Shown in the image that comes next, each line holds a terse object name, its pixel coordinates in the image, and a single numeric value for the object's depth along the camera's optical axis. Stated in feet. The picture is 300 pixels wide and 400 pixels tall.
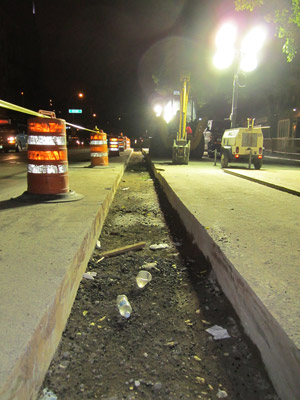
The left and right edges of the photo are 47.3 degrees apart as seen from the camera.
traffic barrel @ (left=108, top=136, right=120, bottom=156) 63.82
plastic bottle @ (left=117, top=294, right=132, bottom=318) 9.05
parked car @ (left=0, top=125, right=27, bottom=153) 78.64
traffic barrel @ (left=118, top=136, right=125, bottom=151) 89.56
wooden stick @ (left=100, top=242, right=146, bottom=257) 13.30
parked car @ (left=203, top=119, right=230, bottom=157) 76.84
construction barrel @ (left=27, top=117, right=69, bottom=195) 16.67
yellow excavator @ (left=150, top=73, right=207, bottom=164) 69.82
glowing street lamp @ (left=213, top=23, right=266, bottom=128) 40.78
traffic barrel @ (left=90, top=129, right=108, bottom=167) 37.76
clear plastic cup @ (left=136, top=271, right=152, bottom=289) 10.80
